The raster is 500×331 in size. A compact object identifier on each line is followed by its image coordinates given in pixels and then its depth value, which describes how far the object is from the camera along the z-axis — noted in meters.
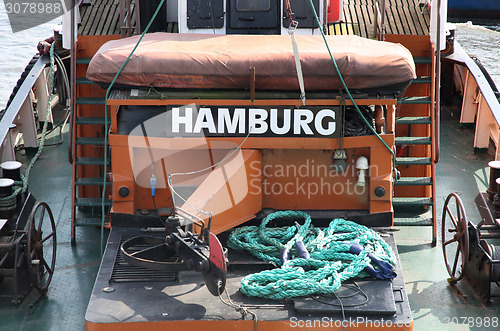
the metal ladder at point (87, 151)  17.89
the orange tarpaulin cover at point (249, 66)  14.59
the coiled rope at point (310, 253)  12.52
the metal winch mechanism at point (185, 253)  12.16
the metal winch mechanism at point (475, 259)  14.77
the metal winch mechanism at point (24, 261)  14.53
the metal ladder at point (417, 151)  17.91
